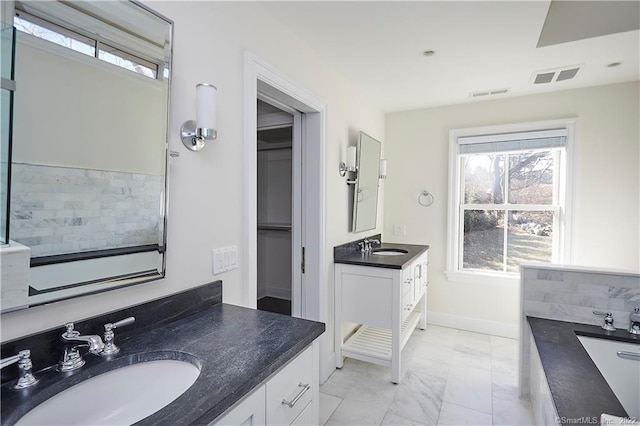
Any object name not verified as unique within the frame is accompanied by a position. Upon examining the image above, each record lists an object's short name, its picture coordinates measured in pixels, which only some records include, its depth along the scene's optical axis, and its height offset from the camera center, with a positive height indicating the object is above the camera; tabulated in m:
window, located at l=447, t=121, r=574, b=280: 3.12 +0.22
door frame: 2.03 +0.22
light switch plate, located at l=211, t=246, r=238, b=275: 1.46 -0.22
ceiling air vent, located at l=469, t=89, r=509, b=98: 3.06 +1.22
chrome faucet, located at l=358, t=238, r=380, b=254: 2.99 -0.29
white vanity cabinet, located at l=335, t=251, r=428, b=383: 2.41 -0.71
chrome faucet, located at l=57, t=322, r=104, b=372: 0.86 -0.38
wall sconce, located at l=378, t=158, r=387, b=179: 3.34 +0.48
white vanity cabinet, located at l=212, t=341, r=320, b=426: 0.85 -0.56
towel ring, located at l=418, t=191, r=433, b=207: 3.60 +0.20
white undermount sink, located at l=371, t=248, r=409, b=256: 2.96 -0.34
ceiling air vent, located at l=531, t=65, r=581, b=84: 2.57 +1.21
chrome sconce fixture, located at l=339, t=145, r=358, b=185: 2.71 +0.44
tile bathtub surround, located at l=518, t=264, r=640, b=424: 1.94 -0.48
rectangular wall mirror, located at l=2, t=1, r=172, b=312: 0.86 +0.20
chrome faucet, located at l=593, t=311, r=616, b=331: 1.92 -0.60
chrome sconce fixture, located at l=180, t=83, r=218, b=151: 1.27 +0.37
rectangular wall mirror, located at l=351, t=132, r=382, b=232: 2.86 +0.28
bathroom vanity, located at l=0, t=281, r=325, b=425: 0.75 -0.43
